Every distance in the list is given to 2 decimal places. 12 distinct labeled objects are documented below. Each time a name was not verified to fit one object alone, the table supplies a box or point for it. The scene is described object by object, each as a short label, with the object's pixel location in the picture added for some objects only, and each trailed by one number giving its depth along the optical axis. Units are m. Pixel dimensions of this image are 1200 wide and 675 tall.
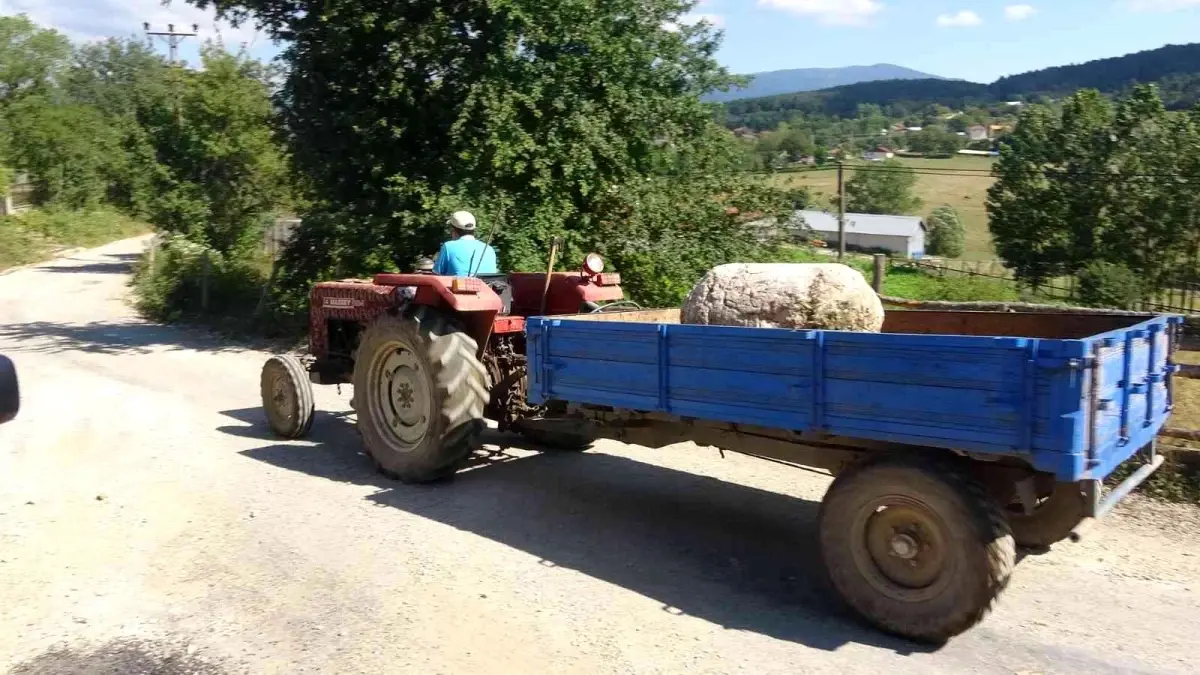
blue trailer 4.18
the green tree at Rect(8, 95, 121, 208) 43.31
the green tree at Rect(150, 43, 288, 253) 19.22
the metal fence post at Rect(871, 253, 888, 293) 13.06
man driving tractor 7.66
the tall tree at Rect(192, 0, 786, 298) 12.59
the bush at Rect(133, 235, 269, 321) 19.14
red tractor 6.93
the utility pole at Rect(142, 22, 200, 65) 47.12
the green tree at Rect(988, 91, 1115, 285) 33.00
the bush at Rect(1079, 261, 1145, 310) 20.14
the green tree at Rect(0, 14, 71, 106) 56.66
